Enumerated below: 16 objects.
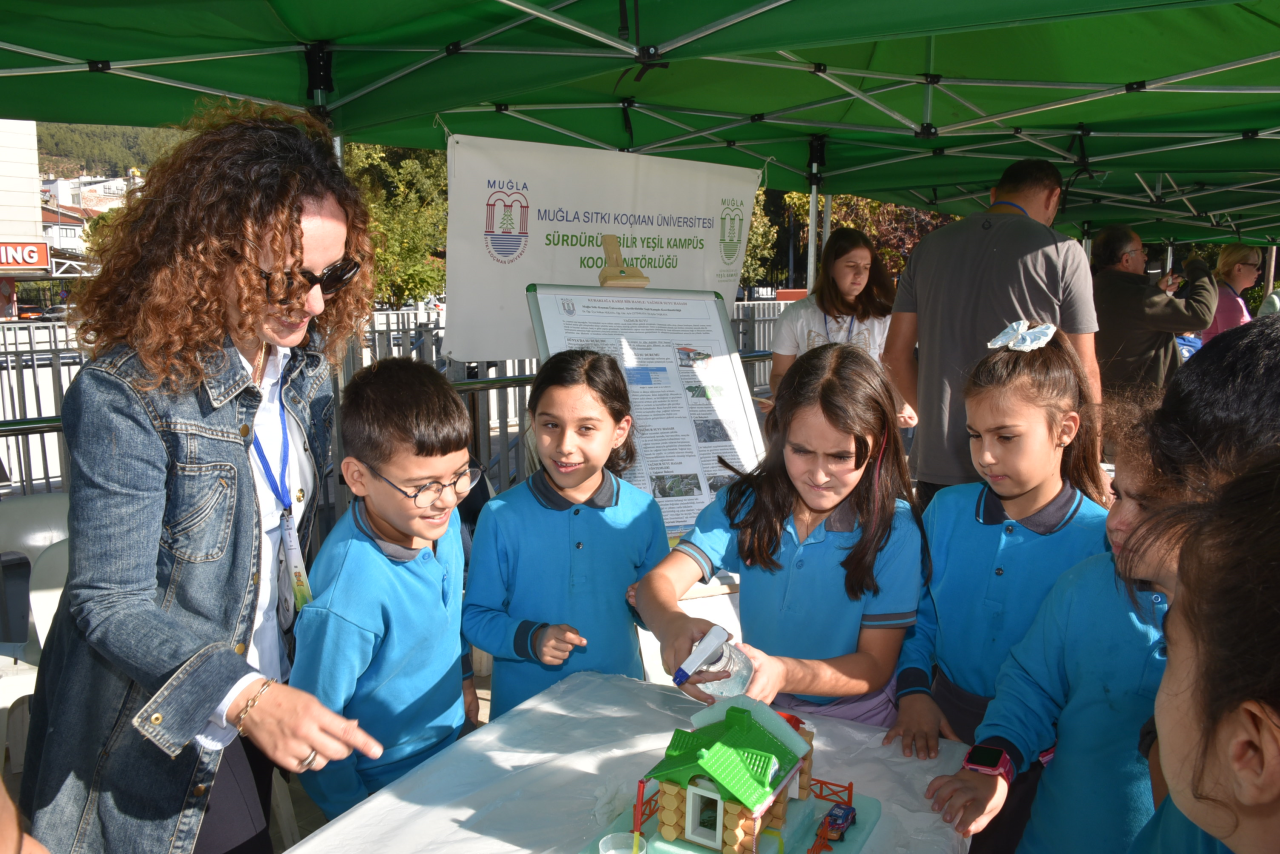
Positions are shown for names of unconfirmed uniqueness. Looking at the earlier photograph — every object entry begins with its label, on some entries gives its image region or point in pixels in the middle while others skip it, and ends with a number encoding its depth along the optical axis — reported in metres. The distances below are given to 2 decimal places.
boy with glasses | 1.74
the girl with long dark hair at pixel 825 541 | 1.92
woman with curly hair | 1.32
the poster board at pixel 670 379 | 3.74
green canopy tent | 3.21
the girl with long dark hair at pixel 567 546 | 2.24
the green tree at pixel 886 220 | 19.42
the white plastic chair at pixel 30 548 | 2.70
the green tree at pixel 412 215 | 20.19
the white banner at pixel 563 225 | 4.12
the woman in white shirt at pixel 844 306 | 4.61
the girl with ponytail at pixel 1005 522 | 1.97
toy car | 1.17
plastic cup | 1.14
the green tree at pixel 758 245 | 22.06
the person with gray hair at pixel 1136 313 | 5.32
